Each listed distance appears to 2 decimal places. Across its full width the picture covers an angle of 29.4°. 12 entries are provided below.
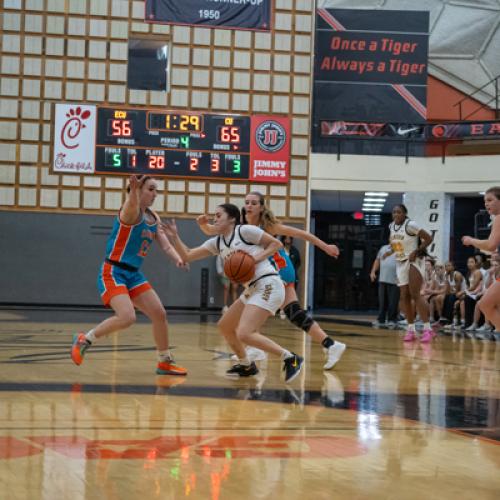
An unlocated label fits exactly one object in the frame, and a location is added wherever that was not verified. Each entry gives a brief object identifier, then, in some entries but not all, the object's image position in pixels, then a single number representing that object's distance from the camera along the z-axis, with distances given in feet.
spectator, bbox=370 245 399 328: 57.88
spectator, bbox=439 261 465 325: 63.21
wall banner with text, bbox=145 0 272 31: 75.31
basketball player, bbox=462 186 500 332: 26.37
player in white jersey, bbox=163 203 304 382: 24.39
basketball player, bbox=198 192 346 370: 26.40
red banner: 74.95
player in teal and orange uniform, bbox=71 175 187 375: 24.45
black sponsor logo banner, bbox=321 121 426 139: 76.07
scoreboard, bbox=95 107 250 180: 72.54
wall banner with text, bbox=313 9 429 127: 80.94
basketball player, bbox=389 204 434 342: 42.88
